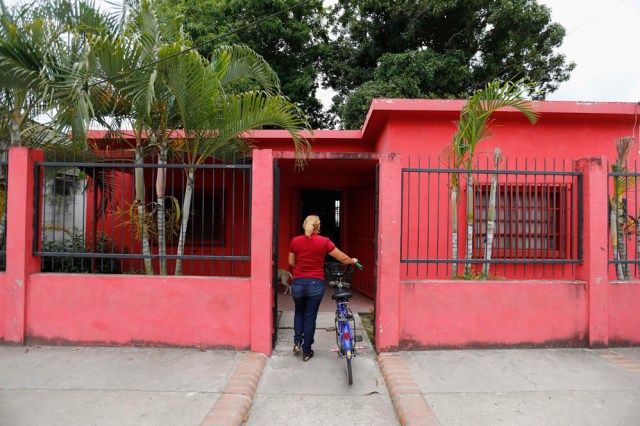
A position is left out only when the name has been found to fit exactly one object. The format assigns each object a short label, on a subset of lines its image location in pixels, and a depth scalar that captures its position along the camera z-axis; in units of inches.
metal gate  173.9
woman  160.2
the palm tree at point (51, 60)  162.7
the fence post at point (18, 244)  171.6
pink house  169.2
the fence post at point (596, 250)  175.9
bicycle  146.5
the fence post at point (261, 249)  167.0
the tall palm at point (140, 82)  165.2
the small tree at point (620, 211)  192.7
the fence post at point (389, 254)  169.5
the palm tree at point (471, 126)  182.7
